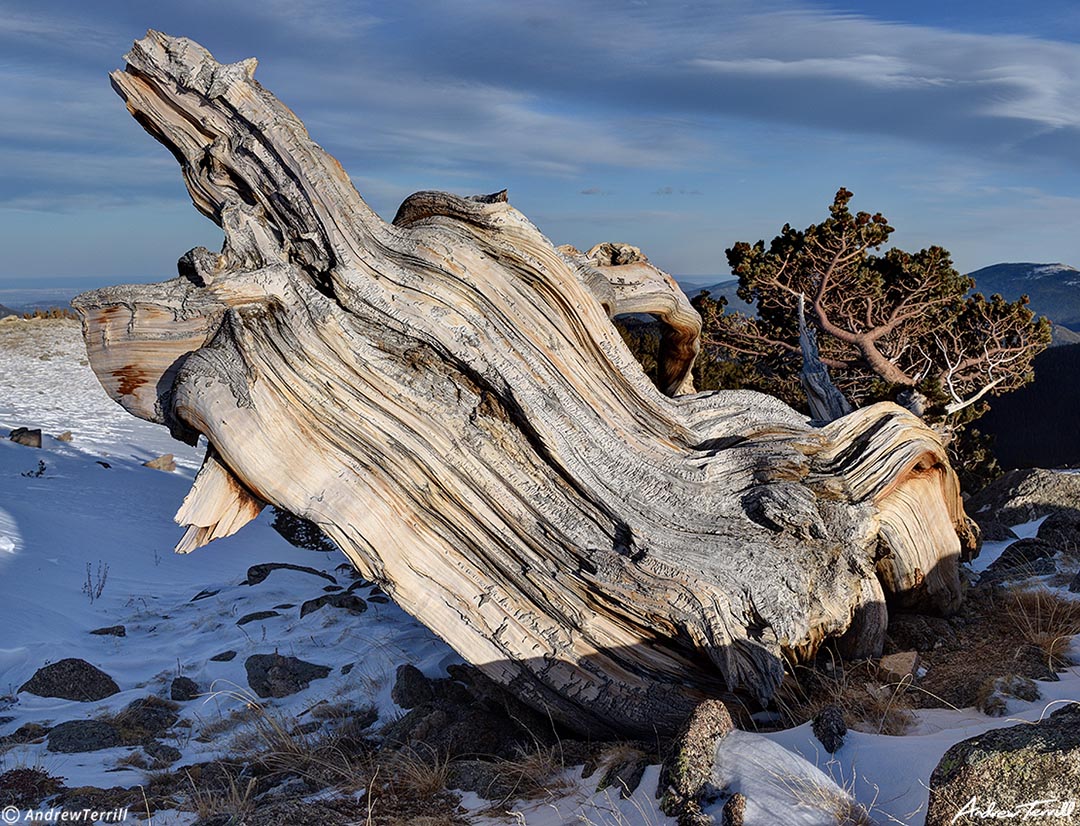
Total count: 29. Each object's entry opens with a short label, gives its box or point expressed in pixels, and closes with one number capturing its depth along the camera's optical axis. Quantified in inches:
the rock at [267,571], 407.8
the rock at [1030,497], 376.2
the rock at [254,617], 352.5
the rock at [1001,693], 174.1
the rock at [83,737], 240.2
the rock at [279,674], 277.6
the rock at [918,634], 230.2
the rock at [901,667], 201.3
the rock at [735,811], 133.3
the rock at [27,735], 246.8
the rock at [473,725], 211.6
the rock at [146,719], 248.7
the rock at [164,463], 621.3
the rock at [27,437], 604.9
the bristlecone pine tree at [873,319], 449.7
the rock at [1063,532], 295.7
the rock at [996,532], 346.0
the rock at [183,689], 279.0
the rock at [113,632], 345.7
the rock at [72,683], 281.3
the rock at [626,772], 163.2
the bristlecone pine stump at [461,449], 204.4
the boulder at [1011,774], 111.5
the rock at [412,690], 249.4
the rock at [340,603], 350.6
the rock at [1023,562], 275.7
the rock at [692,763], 145.8
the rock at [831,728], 157.6
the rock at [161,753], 229.8
